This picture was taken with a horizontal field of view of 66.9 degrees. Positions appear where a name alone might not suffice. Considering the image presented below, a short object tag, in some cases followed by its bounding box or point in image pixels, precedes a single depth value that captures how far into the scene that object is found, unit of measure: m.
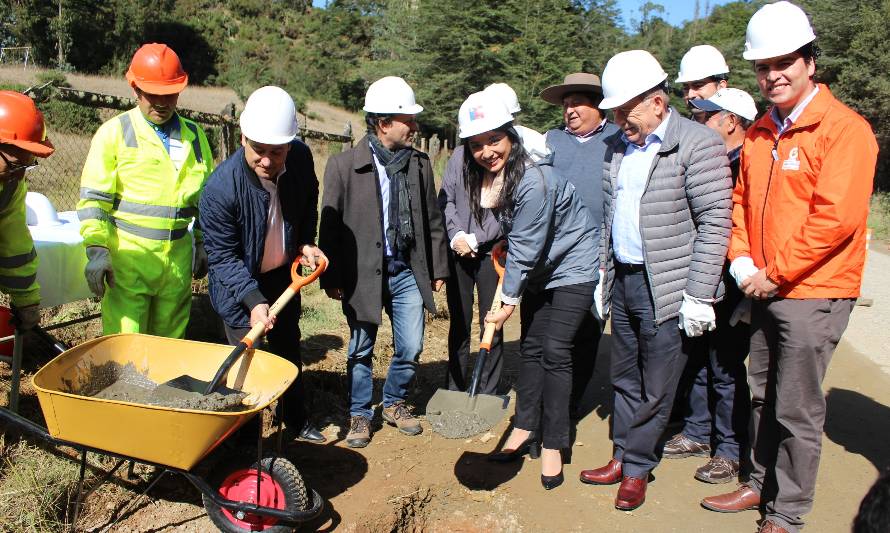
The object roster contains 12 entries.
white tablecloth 3.95
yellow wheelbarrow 2.45
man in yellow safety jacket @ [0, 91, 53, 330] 2.79
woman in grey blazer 3.23
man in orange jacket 2.73
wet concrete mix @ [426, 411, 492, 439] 3.24
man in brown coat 3.75
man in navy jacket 3.05
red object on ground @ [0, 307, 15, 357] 4.01
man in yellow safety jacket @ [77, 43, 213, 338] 3.29
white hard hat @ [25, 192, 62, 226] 4.18
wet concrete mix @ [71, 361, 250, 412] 2.76
